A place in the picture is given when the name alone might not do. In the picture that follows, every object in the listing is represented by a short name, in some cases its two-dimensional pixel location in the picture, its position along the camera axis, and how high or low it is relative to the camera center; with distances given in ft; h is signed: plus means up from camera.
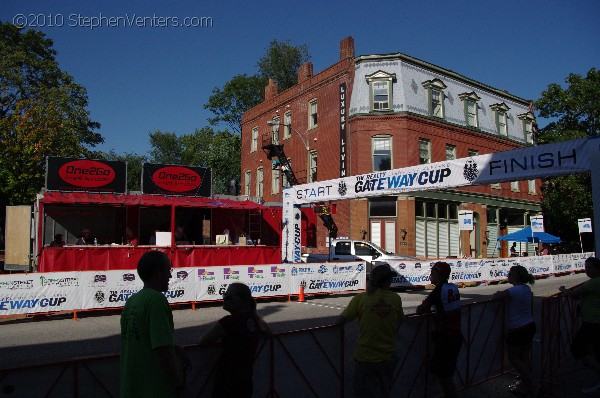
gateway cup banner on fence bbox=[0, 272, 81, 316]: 37.04 -3.71
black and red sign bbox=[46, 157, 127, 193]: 58.23 +8.81
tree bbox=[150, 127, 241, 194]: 167.84 +33.52
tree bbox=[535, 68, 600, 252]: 121.60 +28.18
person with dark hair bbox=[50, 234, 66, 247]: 55.45 +0.43
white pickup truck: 65.62 -1.43
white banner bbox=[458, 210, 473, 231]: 78.89 +3.52
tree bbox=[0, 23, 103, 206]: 93.61 +30.18
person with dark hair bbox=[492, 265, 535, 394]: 19.90 -3.46
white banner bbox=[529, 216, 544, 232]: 92.68 +3.26
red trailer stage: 52.24 +2.34
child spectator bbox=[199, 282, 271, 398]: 11.96 -2.48
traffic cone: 50.82 -5.57
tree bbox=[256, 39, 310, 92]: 187.42 +70.56
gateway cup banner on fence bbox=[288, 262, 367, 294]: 51.96 -3.76
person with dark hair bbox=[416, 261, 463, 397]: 17.72 -3.04
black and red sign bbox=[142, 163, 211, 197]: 63.93 +8.78
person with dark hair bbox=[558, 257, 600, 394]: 20.92 -3.77
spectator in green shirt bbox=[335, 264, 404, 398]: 14.73 -2.89
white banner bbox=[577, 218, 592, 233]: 92.12 +3.15
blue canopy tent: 94.22 +0.81
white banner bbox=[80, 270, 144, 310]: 40.27 -3.58
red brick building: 97.91 +22.94
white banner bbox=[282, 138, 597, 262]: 37.86 +6.47
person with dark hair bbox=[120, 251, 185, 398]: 9.89 -2.06
